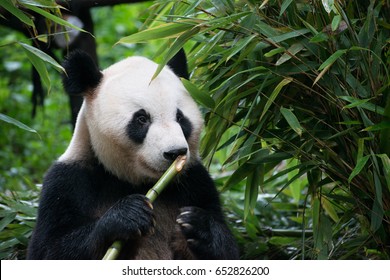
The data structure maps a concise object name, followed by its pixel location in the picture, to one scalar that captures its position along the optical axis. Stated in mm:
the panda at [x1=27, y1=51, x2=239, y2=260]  6746
